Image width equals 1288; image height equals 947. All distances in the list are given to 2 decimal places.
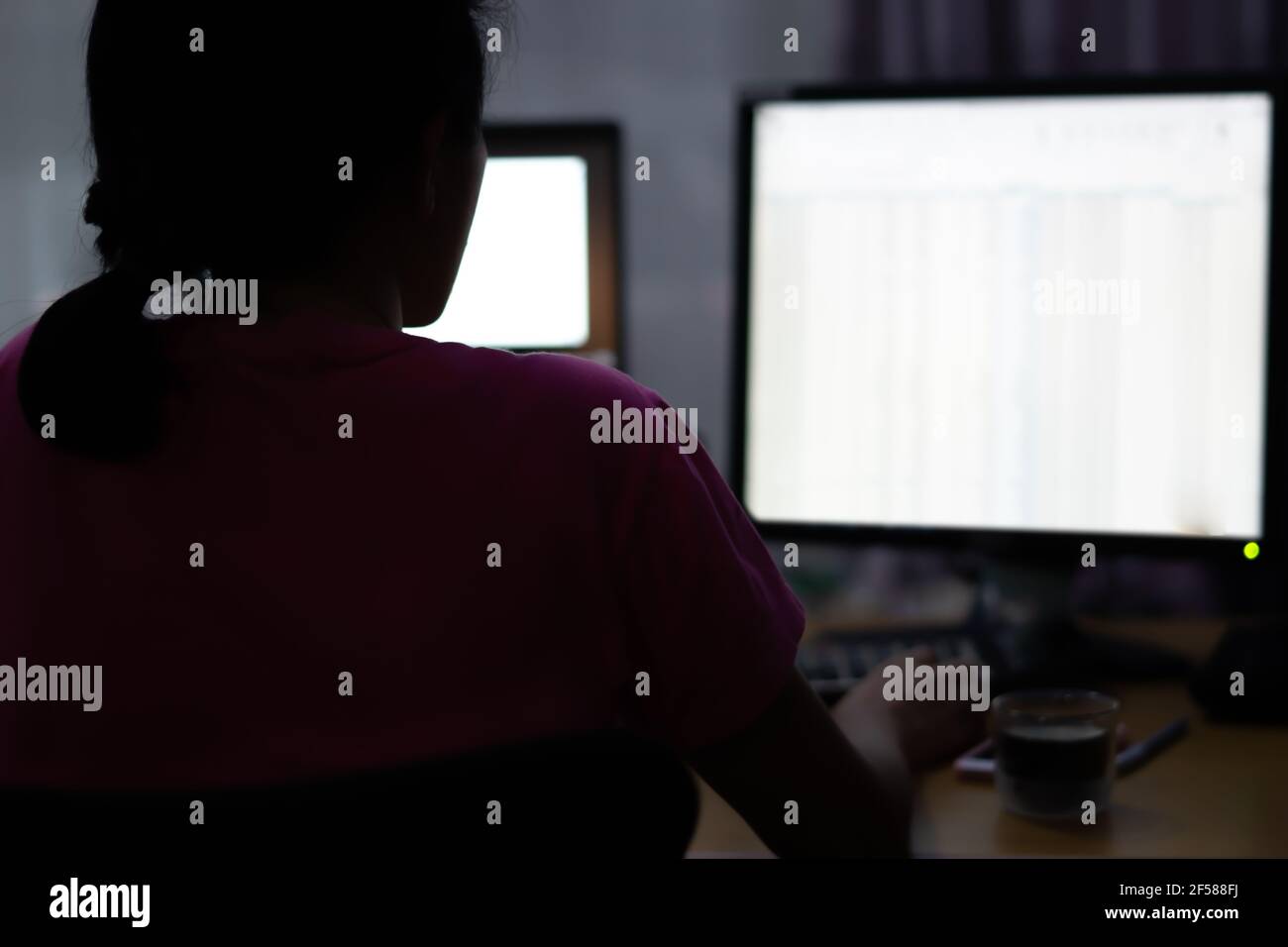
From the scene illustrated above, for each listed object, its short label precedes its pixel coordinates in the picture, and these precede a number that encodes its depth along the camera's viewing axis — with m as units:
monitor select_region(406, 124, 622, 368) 1.41
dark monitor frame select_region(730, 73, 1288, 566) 0.99
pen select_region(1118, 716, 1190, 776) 0.83
